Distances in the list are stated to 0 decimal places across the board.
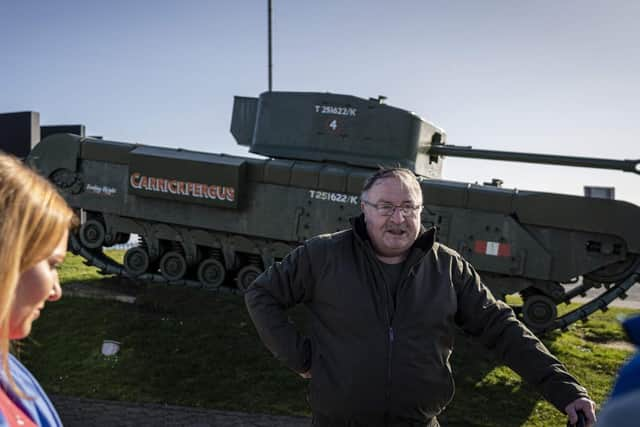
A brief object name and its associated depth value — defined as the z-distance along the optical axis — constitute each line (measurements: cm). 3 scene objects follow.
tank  988
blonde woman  143
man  309
